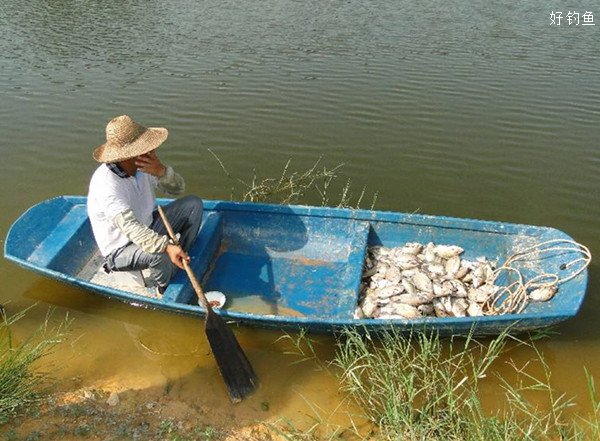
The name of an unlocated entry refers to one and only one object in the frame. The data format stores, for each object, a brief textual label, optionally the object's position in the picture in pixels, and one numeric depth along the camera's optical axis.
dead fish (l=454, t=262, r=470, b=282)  5.09
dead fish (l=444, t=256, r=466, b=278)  5.14
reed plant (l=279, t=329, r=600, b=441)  3.46
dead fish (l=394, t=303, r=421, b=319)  4.65
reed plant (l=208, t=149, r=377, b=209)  7.00
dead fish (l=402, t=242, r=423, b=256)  5.38
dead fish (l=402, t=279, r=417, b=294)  4.87
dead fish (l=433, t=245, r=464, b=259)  5.28
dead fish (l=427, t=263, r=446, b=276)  5.13
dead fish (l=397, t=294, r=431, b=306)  4.77
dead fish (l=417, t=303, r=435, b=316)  4.75
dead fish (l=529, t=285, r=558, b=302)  4.62
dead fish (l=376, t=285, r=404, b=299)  4.88
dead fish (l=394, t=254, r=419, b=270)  5.18
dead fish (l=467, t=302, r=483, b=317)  4.69
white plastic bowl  5.11
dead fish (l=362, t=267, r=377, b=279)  5.29
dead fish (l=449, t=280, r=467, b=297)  4.93
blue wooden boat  4.86
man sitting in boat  4.41
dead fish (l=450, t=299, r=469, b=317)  4.71
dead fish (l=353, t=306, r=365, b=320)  4.63
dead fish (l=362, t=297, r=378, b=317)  4.78
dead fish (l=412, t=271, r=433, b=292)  4.90
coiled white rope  4.61
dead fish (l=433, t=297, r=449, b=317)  4.80
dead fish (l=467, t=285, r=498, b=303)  4.85
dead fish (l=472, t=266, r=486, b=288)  5.04
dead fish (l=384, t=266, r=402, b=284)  5.05
